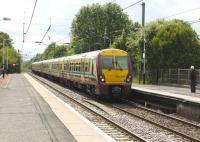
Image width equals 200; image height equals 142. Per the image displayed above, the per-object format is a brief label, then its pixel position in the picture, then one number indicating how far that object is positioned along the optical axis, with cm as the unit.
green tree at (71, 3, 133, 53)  8669
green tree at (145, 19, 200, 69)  4769
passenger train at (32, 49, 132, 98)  2611
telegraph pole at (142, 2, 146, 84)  4812
